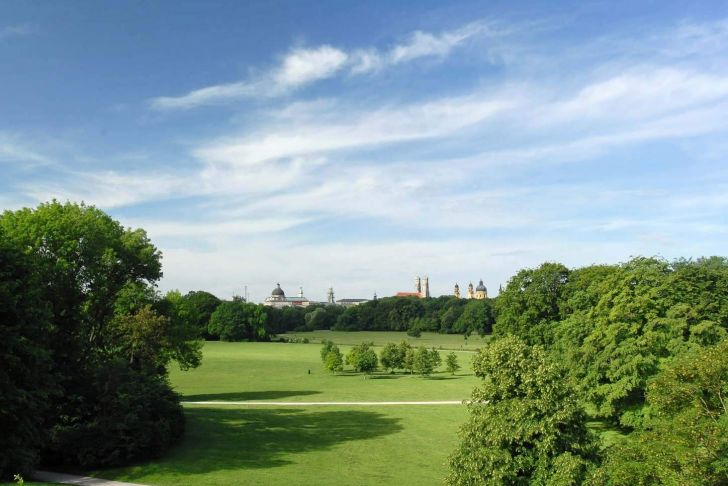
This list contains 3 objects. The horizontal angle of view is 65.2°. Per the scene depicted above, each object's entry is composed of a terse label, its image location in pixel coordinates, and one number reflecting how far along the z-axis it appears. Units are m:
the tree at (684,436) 13.99
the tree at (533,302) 46.25
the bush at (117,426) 25.19
